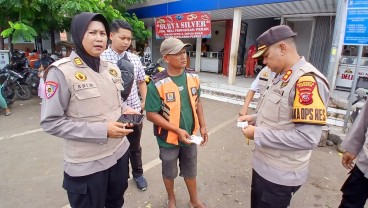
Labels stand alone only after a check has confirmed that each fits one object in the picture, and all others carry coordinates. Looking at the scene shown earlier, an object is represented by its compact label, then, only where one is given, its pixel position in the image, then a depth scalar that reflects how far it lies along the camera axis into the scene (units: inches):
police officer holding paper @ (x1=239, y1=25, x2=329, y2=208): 53.9
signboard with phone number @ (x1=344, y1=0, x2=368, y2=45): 154.9
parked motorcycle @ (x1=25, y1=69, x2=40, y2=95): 290.6
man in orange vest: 82.6
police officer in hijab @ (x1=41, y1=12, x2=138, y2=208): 58.0
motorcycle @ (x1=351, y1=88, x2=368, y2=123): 173.7
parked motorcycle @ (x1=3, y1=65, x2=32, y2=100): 257.4
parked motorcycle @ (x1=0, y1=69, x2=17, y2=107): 239.9
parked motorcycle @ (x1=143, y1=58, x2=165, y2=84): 336.1
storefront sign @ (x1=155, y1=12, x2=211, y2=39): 359.9
